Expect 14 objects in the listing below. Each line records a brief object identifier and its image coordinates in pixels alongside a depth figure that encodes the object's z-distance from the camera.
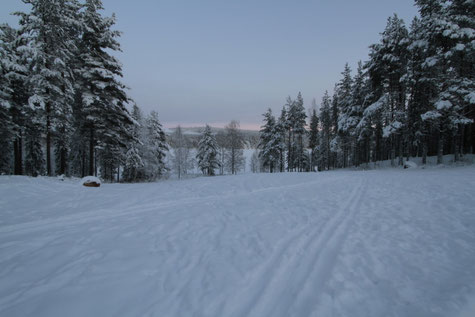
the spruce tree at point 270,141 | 32.50
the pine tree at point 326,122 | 37.34
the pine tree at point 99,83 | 14.93
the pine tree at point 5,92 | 14.27
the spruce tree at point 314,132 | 40.63
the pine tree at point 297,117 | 35.50
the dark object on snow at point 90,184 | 11.86
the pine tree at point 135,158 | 27.92
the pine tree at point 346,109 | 26.33
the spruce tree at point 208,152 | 33.81
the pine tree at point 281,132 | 32.25
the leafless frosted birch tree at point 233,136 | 38.47
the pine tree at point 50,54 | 13.06
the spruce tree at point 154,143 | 30.28
